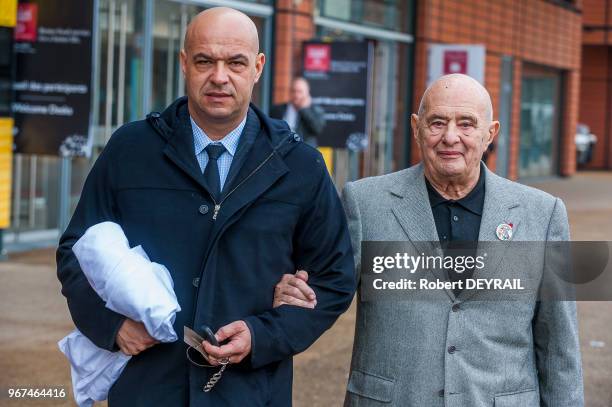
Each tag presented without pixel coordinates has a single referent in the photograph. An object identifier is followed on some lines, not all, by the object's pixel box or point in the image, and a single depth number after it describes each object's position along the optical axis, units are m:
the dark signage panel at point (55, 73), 9.87
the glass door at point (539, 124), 23.30
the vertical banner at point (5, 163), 9.28
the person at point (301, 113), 10.74
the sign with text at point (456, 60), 14.49
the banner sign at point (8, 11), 8.95
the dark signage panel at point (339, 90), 12.30
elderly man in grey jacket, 2.89
